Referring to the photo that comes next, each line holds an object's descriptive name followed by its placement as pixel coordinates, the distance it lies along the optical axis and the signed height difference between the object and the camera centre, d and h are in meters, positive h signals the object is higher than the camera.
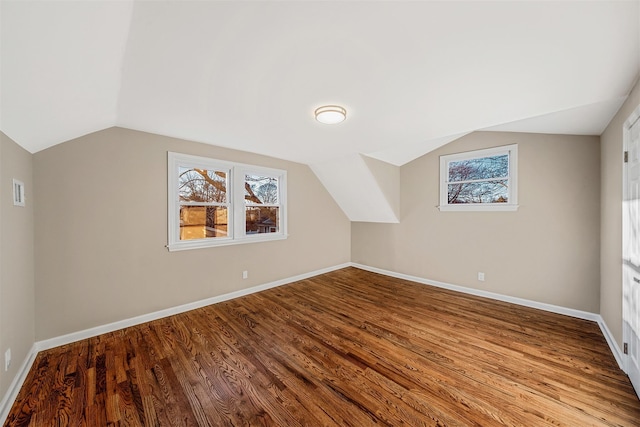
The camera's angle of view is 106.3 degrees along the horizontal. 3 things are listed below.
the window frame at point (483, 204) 3.42 +0.48
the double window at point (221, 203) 3.18 +0.14
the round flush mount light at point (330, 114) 2.35 +0.98
